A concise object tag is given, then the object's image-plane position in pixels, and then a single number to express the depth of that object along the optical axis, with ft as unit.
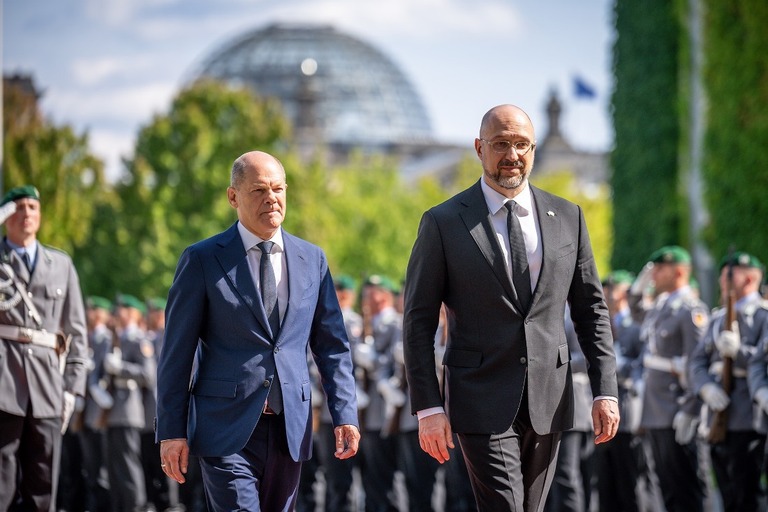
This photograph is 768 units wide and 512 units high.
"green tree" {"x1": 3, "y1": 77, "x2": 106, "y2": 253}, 116.16
